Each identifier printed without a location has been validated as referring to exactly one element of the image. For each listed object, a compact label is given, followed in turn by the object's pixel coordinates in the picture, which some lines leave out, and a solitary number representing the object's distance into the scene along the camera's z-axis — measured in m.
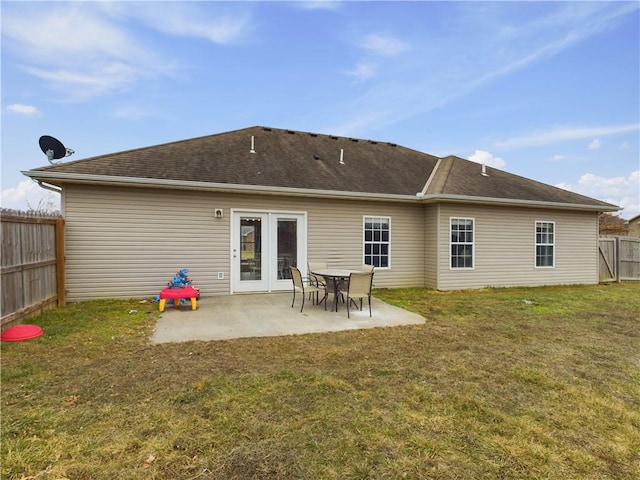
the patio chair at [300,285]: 6.88
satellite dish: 7.46
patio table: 6.80
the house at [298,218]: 7.67
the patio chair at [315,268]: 7.97
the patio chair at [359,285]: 6.24
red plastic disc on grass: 4.63
